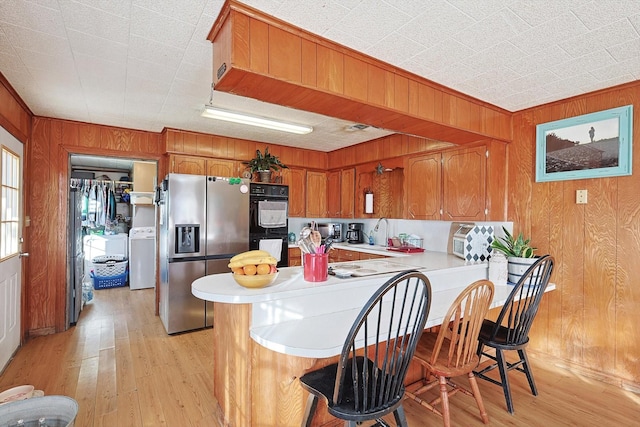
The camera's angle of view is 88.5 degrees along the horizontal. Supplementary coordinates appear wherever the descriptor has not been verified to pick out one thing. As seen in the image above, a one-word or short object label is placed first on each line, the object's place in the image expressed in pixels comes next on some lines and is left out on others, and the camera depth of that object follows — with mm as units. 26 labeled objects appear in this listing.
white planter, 2699
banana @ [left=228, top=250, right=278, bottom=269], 1774
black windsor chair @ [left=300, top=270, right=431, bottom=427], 1309
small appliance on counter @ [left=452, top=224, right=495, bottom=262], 2977
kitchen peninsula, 1659
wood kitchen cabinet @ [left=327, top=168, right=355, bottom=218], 4852
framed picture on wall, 2494
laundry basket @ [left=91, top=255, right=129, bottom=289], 5688
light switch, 2698
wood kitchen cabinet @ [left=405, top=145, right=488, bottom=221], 3195
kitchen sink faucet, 4668
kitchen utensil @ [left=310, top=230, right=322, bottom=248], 1955
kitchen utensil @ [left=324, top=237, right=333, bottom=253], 2023
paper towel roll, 4648
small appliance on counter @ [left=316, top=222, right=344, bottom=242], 5199
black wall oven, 4176
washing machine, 5629
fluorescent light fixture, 3042
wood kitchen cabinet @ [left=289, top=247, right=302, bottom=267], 4770
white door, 2645
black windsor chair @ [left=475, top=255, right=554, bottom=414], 2164
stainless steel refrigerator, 3596
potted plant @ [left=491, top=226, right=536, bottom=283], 2723
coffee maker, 4992
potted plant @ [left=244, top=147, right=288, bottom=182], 4363
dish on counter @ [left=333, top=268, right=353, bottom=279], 2155
